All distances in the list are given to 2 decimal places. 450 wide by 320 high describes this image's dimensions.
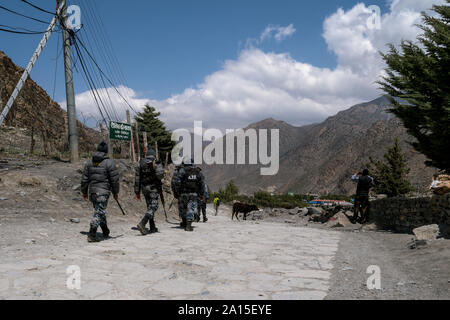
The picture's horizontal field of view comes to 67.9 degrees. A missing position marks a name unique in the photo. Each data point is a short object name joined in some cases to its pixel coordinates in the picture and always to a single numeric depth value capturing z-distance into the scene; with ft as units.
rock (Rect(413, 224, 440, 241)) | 22.20
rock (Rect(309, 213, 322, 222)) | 50.90
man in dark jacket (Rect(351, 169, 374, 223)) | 38.50
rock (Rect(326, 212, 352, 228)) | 40.01
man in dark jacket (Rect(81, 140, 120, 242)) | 20.53
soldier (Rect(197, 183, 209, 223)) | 40.32
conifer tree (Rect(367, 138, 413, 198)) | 103.86
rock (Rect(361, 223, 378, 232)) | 35.97
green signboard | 43.55
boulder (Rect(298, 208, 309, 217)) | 61.11
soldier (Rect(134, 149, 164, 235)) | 24.54
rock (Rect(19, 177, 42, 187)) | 31.17
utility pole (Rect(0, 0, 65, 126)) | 39.11
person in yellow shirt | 71.20
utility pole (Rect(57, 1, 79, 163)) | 40.70
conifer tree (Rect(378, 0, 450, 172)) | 29.43
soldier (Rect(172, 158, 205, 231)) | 27.89
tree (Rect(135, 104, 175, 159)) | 144.15
